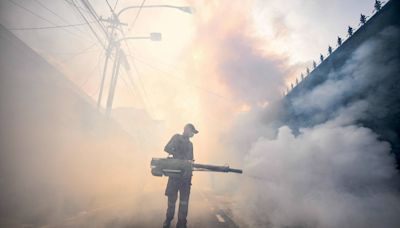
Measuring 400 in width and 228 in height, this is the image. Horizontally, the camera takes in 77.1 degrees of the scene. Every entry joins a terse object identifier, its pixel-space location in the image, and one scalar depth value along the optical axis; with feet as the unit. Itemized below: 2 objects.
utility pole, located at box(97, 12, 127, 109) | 43.37
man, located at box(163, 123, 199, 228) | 16.08
